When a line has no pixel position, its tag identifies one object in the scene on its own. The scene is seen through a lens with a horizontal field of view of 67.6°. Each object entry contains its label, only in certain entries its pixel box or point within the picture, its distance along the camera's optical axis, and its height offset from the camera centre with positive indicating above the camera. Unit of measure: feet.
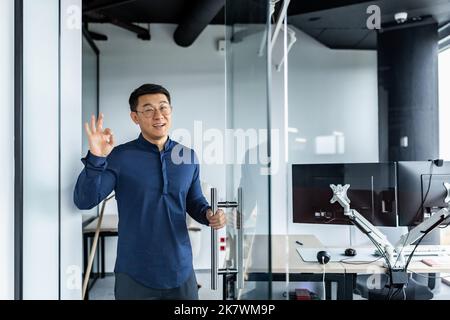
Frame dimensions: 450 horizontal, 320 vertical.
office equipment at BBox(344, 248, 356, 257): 6.06 -1.53
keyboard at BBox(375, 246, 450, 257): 5.79 -1.45
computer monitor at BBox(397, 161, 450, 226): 5.28 -0.34
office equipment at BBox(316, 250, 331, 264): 5.57 -1.49
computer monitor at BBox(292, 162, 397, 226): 5.42 -0.39
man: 4.12 -0.35
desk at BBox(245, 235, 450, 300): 5.32 -1.63
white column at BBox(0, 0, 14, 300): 3.84 +0.29
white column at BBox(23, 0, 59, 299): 4.05 +0.43
